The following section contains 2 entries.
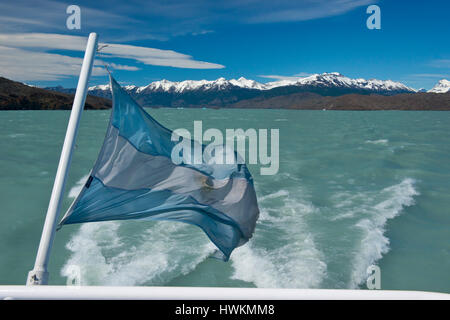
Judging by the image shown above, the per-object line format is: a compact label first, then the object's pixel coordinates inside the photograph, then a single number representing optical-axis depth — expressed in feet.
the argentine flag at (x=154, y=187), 15.42
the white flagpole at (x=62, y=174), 10.25
